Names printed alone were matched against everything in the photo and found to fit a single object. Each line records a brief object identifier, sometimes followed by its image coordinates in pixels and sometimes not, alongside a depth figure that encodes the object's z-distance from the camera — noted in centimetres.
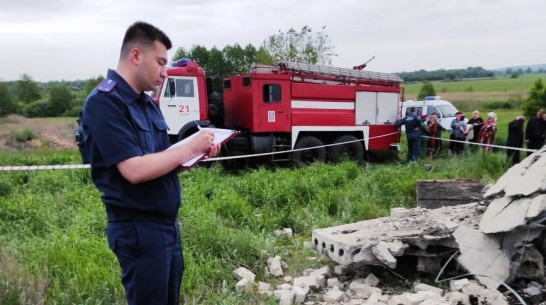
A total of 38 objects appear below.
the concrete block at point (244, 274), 398
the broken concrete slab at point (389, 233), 387
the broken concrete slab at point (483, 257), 360
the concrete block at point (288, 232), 532
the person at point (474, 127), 1193
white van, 1565
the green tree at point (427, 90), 3909
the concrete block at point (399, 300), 327
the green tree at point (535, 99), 2075
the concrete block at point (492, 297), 315
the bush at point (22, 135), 2317
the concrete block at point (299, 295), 356
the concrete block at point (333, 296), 362
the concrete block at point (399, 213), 479
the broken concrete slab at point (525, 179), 390
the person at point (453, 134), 1228
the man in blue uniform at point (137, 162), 180
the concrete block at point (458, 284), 343
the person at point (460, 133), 1204
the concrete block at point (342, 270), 407
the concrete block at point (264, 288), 372
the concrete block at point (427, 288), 350
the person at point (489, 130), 1138
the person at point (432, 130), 1227
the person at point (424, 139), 1182
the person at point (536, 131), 973
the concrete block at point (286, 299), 353
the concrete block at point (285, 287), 387
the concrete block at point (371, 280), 380
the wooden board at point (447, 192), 606
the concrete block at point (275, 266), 419
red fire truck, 1006
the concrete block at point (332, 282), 387
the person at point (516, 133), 1002
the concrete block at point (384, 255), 366
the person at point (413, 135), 1123
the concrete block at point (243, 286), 374
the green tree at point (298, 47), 2100
